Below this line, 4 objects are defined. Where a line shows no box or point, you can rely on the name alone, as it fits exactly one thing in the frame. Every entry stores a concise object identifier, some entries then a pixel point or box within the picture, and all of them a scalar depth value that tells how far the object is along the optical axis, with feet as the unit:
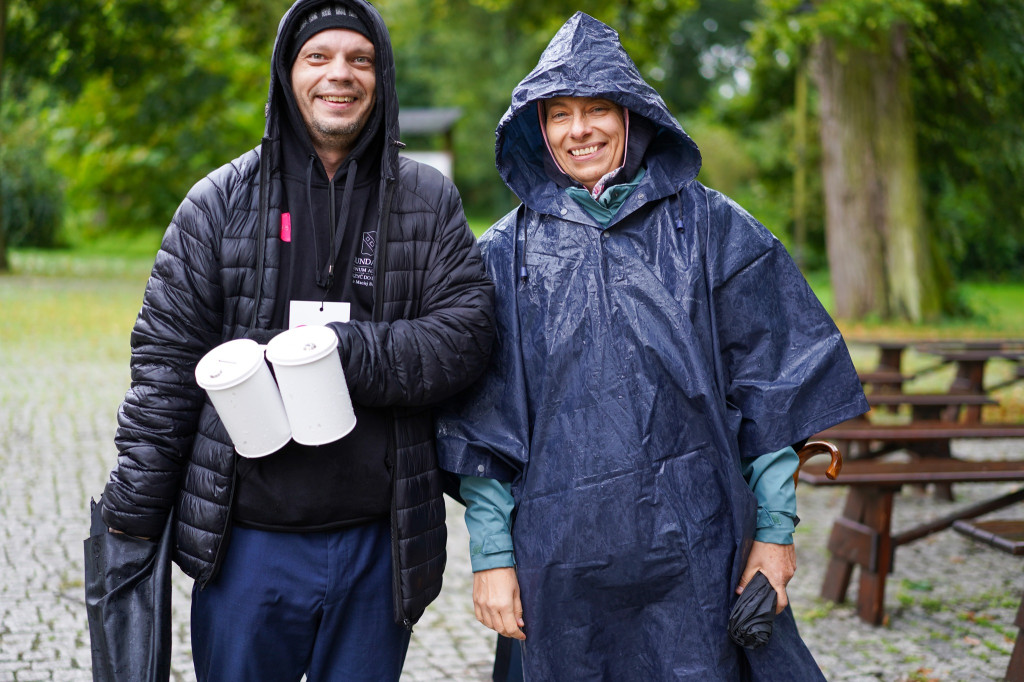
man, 7.56
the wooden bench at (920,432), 17.75
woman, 7.88
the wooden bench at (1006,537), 12.78
